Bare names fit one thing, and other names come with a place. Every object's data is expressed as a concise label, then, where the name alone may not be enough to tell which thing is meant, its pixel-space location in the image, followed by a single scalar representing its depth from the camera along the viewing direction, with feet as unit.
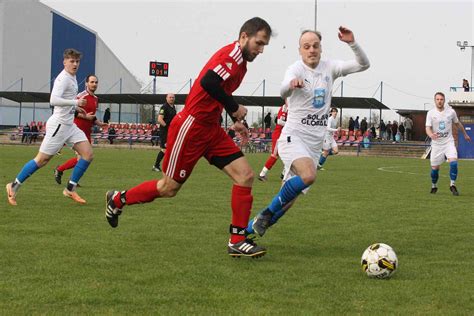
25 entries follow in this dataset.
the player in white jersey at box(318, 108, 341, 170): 74.38
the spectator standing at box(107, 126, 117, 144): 160.35
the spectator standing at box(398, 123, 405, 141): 175.81
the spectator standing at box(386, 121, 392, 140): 171.94
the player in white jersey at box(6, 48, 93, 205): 33.99
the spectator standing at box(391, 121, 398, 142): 168.96
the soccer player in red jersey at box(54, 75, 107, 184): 39.47
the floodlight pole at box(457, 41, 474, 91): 205.87
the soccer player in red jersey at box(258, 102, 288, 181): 53.52
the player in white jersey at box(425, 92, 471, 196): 47.21
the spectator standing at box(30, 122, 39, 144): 160.29
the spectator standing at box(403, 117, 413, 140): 178.05
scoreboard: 180.24
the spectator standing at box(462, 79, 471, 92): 179.17
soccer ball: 18.28
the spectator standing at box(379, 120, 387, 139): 169.57
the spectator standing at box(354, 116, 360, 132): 171.53
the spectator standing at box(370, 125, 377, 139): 167.11
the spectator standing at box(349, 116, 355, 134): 164.60
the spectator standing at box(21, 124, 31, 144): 154.71
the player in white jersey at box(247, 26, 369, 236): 23.21
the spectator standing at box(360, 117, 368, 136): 160.15
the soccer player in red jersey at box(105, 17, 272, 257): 20.59
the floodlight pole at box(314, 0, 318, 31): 161.12
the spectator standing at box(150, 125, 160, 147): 155.47
